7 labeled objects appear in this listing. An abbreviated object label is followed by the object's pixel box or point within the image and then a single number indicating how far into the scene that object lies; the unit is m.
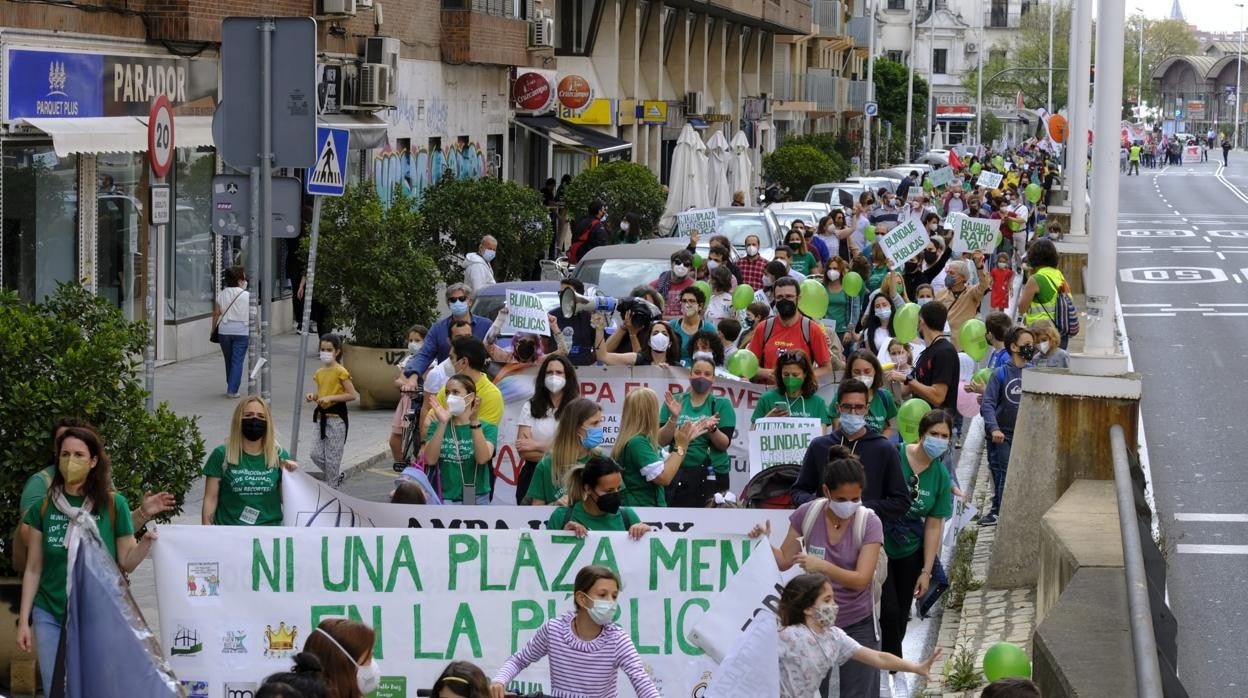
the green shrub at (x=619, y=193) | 33.06
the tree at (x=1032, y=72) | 126.51
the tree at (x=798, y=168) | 52.94
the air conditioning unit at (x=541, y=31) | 38.41
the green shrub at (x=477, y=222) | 25.38
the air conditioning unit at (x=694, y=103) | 56.27
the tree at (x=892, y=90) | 100.94
